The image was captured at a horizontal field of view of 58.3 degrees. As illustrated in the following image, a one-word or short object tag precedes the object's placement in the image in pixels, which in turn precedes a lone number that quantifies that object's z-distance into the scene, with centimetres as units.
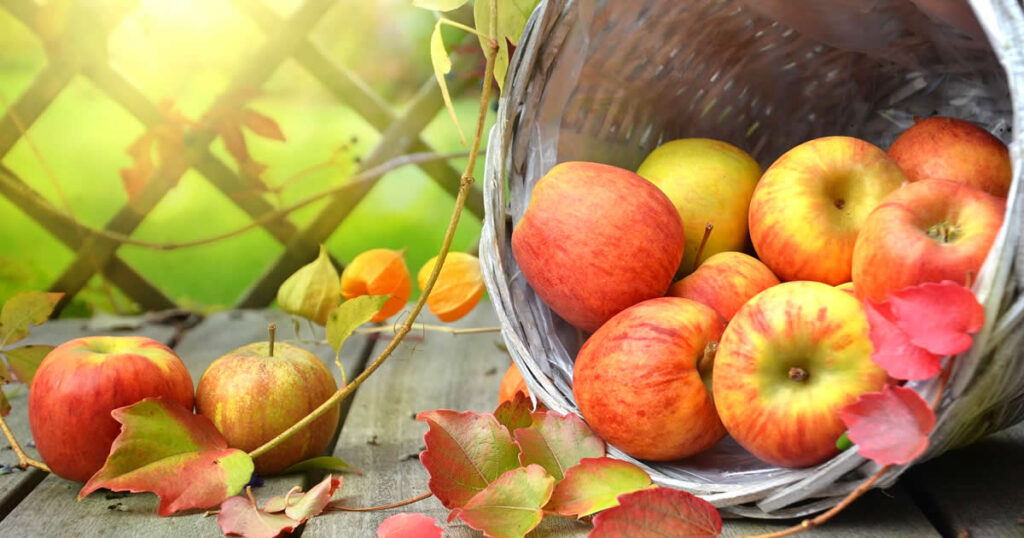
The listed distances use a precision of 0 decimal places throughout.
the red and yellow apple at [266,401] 58
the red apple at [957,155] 55
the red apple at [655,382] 49
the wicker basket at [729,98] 46
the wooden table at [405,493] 48
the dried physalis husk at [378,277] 86
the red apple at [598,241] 55
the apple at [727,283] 56
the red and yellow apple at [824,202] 55
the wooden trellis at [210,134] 127
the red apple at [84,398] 54
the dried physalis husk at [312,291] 80
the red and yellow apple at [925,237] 41
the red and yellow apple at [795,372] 44
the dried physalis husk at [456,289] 81
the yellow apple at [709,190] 63
